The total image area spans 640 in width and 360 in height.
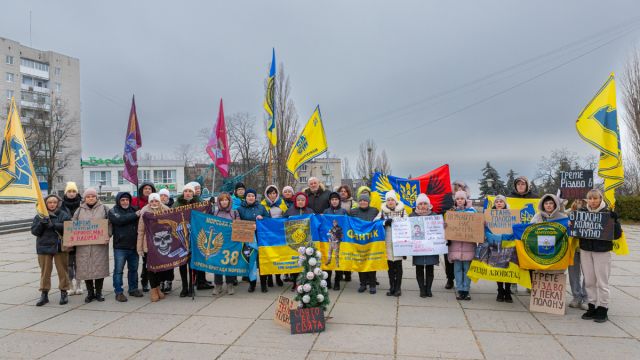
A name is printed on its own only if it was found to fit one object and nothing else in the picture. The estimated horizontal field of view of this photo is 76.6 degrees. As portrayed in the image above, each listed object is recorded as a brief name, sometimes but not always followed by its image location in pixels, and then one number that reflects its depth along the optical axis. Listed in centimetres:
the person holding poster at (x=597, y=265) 564
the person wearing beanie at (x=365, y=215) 745
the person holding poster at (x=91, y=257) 676
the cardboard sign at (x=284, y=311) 544
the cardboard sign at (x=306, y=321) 525
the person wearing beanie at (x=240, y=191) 834
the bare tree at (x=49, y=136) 4891
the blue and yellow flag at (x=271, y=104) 1183
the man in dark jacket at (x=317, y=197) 821
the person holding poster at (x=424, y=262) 704
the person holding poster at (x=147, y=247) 693
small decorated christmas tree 533
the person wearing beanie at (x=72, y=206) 734
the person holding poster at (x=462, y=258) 683
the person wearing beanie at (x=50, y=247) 659
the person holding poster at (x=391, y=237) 719
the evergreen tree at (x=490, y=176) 5043
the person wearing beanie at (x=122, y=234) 690
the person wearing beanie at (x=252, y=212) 757
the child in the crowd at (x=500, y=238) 667
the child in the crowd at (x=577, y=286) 640
